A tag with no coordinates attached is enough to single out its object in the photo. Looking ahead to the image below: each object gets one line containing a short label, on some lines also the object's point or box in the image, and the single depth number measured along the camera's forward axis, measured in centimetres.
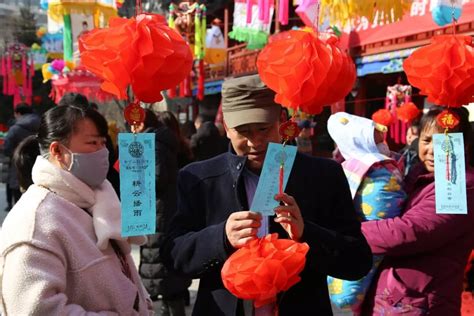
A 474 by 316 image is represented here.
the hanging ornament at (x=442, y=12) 364
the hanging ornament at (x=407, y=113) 655
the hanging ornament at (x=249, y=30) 927
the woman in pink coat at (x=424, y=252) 213
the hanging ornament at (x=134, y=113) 161
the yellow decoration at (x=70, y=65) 891
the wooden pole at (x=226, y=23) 1395
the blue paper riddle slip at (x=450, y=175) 197
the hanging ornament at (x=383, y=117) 681
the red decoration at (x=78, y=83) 1023
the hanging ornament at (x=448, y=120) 203
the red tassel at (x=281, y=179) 156
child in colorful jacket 227
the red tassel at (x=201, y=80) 1117
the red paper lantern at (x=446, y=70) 192
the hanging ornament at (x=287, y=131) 157
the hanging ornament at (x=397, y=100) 734
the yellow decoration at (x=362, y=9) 299
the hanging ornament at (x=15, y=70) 1457
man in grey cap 165
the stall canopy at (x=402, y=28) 686
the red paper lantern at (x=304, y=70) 156
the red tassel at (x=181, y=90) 1129
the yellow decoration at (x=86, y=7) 561
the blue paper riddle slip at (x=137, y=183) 156
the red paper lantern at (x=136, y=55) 153
